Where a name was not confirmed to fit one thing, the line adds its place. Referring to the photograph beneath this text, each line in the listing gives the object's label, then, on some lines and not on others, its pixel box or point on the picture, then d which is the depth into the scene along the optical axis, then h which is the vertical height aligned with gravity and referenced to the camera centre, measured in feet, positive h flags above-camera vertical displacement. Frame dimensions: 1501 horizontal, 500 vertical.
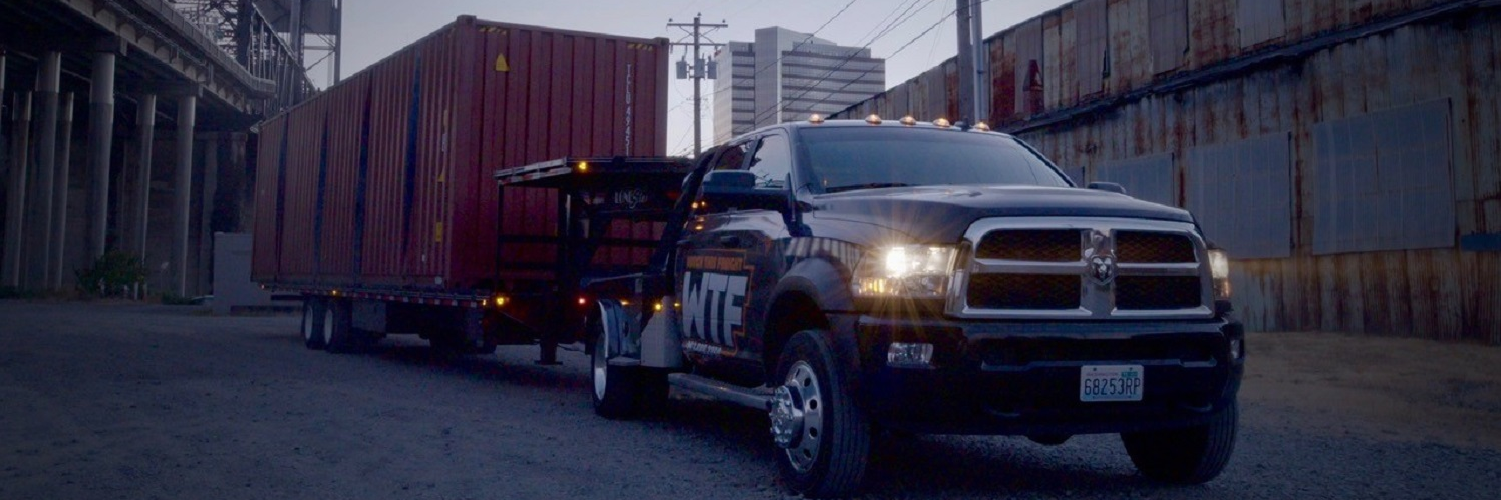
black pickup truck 17.43 -0.39
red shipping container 41.09 +5.58
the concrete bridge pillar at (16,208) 154.61 +10.14
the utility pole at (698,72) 127.85 +26.40
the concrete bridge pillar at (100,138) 140.05 +17.63
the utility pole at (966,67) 53.83 +10.30
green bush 142.10 +1.68
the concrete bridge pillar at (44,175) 140.77 +13.29
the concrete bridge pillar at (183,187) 162.50 +13.57
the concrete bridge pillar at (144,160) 158.20 +16.42
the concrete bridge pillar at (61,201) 146.30 +10.63
